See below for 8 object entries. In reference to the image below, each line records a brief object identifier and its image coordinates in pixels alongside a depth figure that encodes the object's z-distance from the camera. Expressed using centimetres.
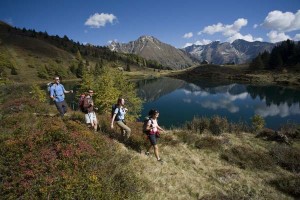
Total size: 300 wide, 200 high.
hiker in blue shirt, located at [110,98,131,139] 808
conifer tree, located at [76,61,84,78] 9186
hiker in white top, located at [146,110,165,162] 735
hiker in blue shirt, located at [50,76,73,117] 963
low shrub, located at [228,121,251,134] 1470
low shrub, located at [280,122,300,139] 1372
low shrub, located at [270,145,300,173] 929
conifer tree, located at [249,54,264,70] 8973
